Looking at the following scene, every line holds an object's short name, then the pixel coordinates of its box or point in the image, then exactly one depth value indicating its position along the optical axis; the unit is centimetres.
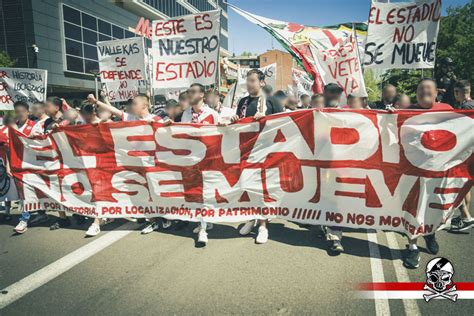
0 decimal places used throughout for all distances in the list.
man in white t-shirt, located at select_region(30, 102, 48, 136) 545
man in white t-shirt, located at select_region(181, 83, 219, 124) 464
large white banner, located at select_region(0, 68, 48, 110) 797
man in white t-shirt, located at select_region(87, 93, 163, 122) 483
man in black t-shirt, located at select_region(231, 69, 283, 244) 438
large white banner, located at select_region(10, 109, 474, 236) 368
